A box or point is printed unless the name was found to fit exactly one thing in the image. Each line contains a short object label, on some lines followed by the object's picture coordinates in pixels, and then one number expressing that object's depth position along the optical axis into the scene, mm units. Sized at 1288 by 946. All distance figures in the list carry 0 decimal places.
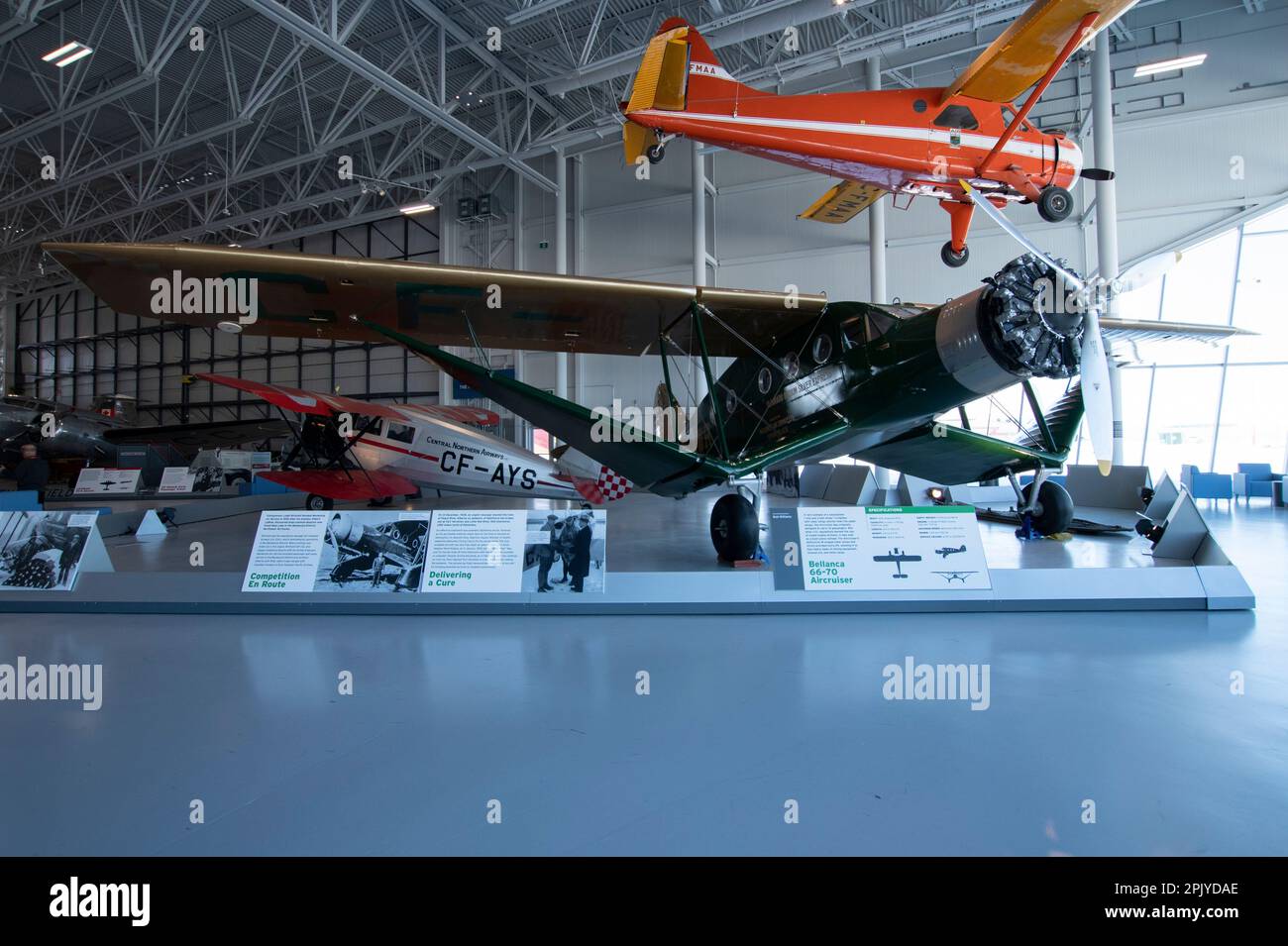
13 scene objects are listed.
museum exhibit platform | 3787
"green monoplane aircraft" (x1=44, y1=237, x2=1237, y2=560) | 4457
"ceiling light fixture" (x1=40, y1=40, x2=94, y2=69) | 13016
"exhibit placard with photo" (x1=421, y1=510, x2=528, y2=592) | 3955
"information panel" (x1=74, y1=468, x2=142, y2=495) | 12145
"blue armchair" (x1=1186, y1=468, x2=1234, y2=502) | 11711
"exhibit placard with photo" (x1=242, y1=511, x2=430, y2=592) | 4008
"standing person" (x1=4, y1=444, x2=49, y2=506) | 8477
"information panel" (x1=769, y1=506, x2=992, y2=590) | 3791
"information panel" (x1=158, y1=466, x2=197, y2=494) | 12734
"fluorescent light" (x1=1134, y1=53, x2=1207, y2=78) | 12609
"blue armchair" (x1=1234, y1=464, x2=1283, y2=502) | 12219
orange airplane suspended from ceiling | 8641
